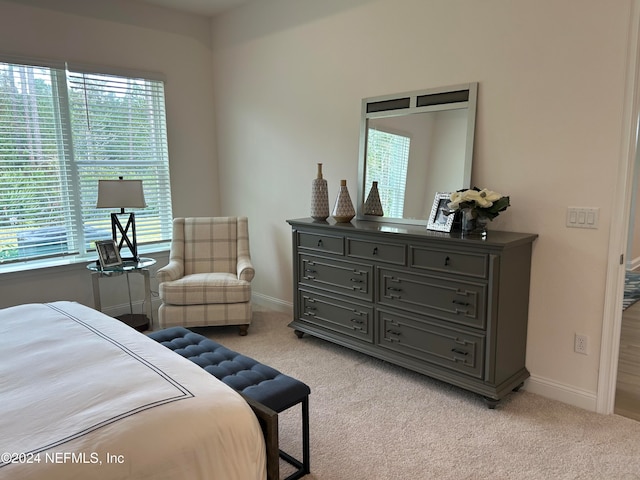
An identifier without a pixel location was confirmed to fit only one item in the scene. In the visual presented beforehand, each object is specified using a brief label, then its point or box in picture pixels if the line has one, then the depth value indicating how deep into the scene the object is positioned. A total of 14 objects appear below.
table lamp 3.83
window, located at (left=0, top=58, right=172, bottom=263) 3.81
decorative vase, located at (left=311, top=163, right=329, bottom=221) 3.62
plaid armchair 3.81
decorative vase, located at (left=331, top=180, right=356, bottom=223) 3.50
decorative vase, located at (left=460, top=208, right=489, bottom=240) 2.76
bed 1.25
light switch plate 2.56
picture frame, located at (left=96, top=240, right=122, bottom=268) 3.87
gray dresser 2.61
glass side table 3.83
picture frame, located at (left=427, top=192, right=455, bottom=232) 2.93
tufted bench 1.92
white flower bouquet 2.69
